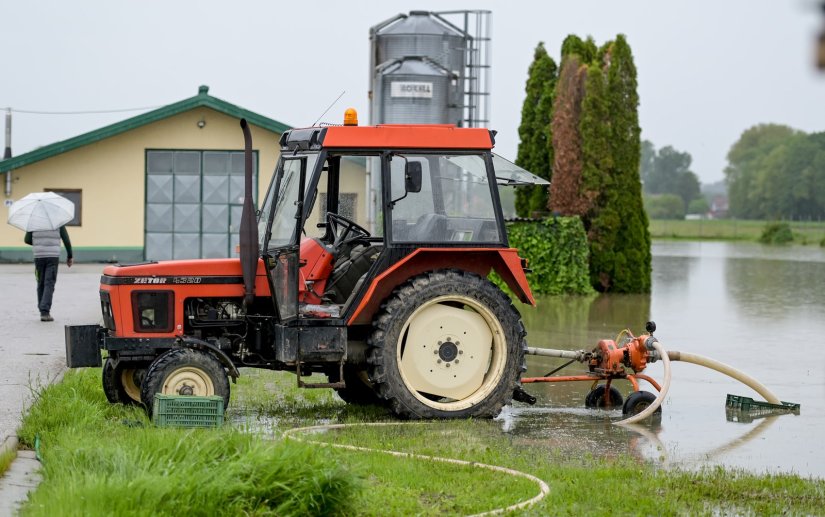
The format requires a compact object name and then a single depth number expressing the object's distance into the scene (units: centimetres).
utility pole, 3253
